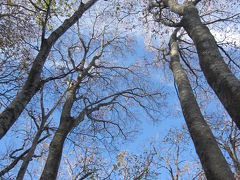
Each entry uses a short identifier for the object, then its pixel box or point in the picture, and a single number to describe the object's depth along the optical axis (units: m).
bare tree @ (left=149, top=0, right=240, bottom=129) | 2.60
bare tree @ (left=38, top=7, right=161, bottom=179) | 6.89
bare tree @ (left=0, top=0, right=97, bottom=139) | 3.07
